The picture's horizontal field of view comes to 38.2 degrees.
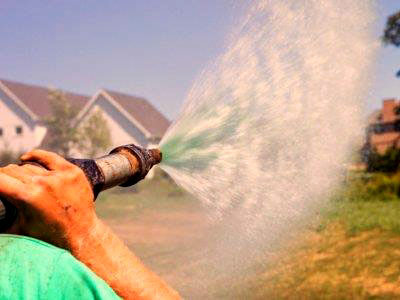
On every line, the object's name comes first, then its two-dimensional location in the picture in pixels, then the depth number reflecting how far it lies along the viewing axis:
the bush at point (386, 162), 19.34
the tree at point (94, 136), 37.00
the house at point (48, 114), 38.88
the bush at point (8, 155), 32.72
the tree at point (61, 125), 37.28
